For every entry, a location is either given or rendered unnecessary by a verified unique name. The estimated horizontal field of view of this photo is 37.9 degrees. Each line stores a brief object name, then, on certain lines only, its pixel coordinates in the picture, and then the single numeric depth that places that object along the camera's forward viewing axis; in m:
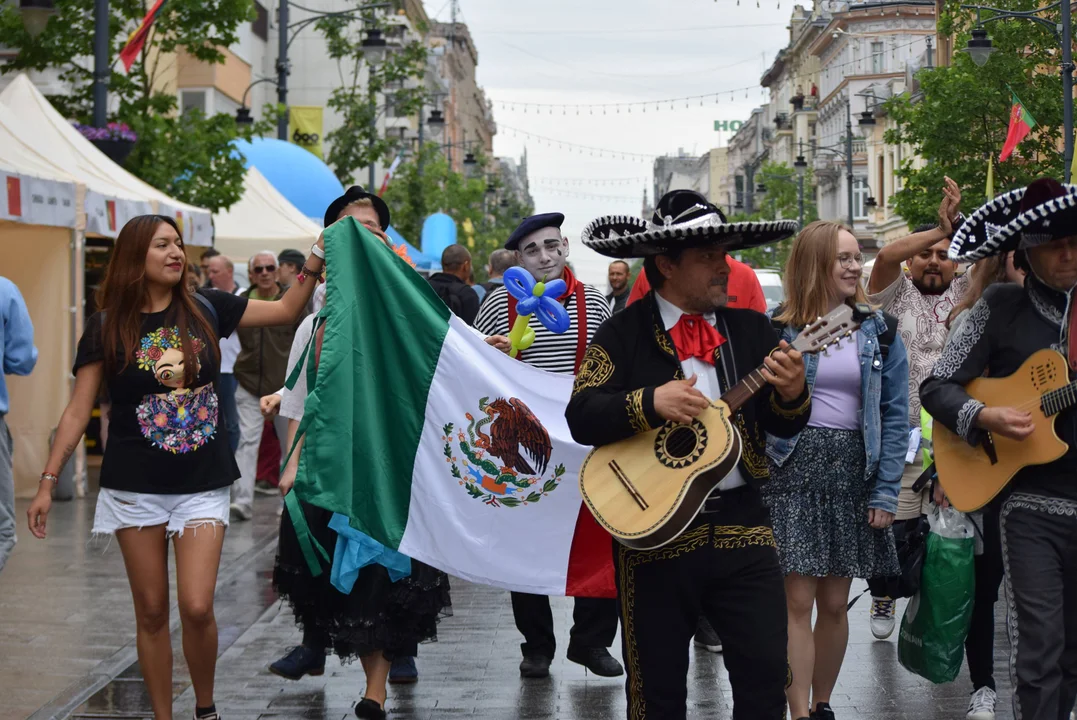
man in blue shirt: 6.77
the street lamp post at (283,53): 24.06
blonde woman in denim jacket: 5.96
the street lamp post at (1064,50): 19.66
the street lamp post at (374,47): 26.67
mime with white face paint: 7.18
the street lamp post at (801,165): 53.73
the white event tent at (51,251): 13.53
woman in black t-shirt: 5.79
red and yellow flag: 15.72
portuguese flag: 22.06
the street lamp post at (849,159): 47.77
